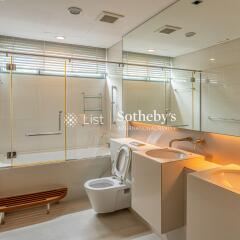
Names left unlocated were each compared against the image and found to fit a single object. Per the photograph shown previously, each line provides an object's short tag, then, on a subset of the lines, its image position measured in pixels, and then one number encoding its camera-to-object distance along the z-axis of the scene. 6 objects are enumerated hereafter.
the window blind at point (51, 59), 3.61
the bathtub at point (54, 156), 3.15
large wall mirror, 1.86
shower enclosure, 3.62
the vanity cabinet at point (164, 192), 1.84
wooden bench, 2.62
